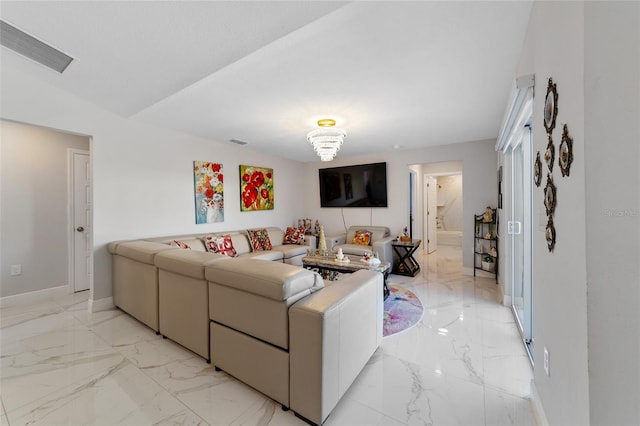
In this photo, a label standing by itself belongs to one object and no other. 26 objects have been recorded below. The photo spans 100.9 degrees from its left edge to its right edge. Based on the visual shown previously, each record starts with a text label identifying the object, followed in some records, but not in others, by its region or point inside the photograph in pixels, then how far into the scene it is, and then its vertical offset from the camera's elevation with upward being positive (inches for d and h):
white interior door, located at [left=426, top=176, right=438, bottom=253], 258.8 -4.3
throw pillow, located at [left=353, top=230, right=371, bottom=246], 202.4 -20.6
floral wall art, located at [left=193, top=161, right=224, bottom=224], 167.2 +14.0
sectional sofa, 57.1 -28.1
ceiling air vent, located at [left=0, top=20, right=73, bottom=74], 77.4 +52.8
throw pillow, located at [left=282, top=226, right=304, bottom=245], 209.0 -19.7
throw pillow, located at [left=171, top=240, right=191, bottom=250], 138.6 -16.5
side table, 178.0 -33.7
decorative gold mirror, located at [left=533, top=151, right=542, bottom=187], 57.1 +8.8
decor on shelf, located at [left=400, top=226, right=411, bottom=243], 183.8 -18.9
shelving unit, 167.6 -21.1
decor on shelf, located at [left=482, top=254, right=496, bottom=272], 169.5 -33.9
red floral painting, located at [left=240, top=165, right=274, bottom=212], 196.2 +18.6
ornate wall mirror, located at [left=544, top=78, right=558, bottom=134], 44.7 +18.2
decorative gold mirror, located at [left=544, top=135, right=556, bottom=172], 47.3 +10.4
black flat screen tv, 214.1 +22.1
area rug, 105.3 -45.3
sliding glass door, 93.5 -8.4
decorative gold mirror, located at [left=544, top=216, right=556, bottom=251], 47.4 -4.5
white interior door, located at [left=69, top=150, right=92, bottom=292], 148.9 -4.5
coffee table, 131.0 -27.4
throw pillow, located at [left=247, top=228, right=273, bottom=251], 184.1 -19.7
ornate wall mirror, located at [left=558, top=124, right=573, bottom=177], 39.0 +8.8
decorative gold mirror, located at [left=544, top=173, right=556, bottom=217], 47.0 +2.5
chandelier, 127.3 +35.9
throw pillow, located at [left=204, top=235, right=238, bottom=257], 155.6 -19.6
